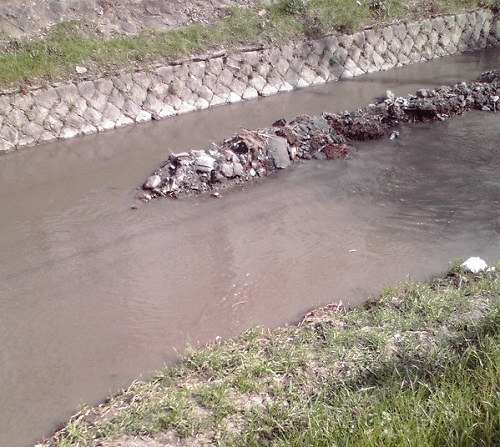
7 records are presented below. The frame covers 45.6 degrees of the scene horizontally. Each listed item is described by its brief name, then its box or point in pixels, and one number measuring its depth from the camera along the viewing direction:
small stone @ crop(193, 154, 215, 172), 7.68
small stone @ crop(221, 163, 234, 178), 7.75
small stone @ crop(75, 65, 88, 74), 10.41
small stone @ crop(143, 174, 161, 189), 7.56
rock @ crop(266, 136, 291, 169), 8.20
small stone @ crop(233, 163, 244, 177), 7.83
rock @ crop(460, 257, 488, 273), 5.18
